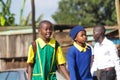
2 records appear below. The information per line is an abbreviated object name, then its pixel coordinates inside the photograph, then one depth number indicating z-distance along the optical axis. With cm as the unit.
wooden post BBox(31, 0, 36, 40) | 1697
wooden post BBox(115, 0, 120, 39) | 1137
